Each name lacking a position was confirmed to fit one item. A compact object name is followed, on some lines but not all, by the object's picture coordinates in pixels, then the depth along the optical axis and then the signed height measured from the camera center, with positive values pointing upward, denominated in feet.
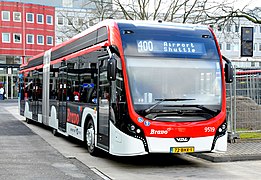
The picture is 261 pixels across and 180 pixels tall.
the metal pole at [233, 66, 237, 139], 47.29 -3.73
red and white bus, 32.35 -0.40
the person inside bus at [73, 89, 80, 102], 43.93 -1.14
